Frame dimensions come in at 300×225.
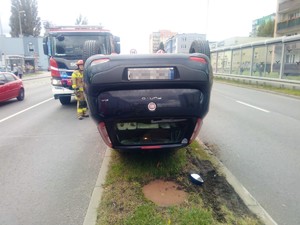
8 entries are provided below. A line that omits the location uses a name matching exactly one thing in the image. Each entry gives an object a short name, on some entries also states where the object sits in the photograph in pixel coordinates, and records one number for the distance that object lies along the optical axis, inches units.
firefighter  332.5
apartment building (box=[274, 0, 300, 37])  1614.2
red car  470.9
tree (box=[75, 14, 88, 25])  2804.1
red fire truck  390.3
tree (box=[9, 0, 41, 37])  2717.8
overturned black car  125.7
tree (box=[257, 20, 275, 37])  2854.6
